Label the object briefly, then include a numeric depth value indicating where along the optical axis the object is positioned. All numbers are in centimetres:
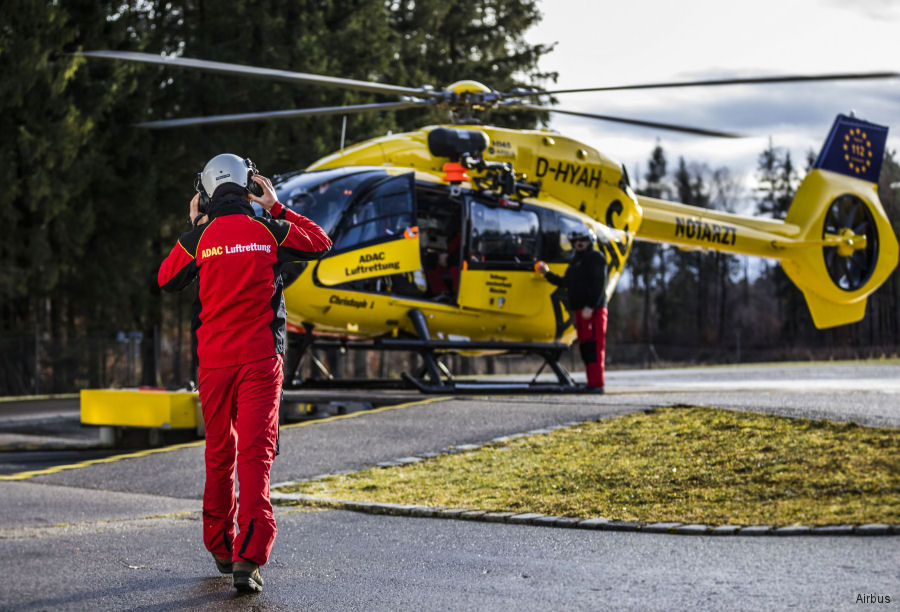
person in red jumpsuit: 545
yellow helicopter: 1402
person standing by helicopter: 1534
